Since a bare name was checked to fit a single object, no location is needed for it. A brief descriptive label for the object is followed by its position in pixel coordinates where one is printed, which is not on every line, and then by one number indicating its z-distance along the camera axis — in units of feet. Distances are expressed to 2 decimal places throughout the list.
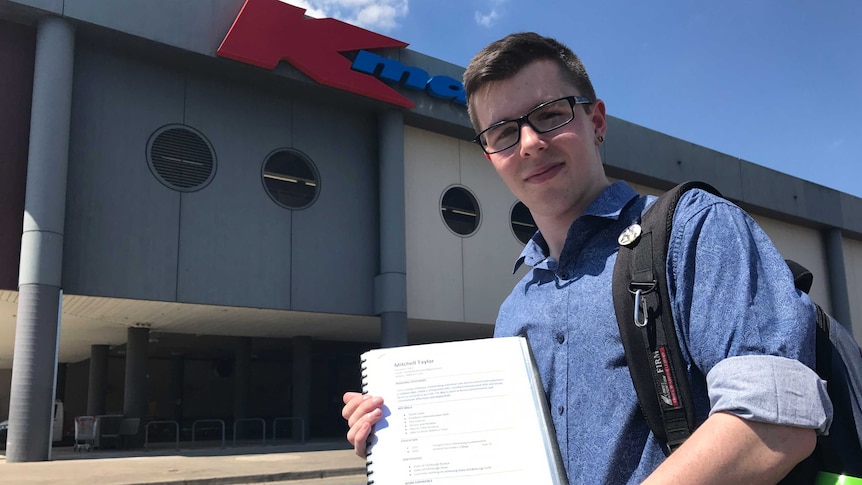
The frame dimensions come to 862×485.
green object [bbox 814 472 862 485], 4.00
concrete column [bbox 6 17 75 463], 42.27
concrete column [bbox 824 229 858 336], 96.89
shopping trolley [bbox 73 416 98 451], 59.47
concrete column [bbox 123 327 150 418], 62.80
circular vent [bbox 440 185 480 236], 65.10
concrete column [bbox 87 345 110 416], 76.33
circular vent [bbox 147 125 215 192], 50.85
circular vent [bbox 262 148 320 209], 56.13
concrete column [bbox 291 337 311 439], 69.46
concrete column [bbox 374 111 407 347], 57.82
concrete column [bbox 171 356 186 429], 97.81
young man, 3.84
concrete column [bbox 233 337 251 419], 74.38
